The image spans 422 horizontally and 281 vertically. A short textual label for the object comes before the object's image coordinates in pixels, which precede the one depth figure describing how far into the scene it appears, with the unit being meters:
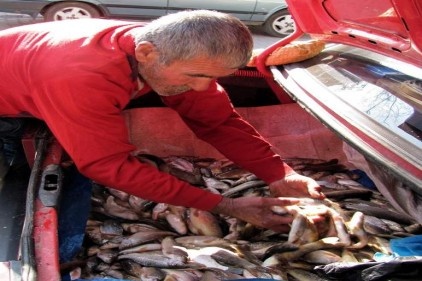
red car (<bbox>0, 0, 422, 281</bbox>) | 1.87
